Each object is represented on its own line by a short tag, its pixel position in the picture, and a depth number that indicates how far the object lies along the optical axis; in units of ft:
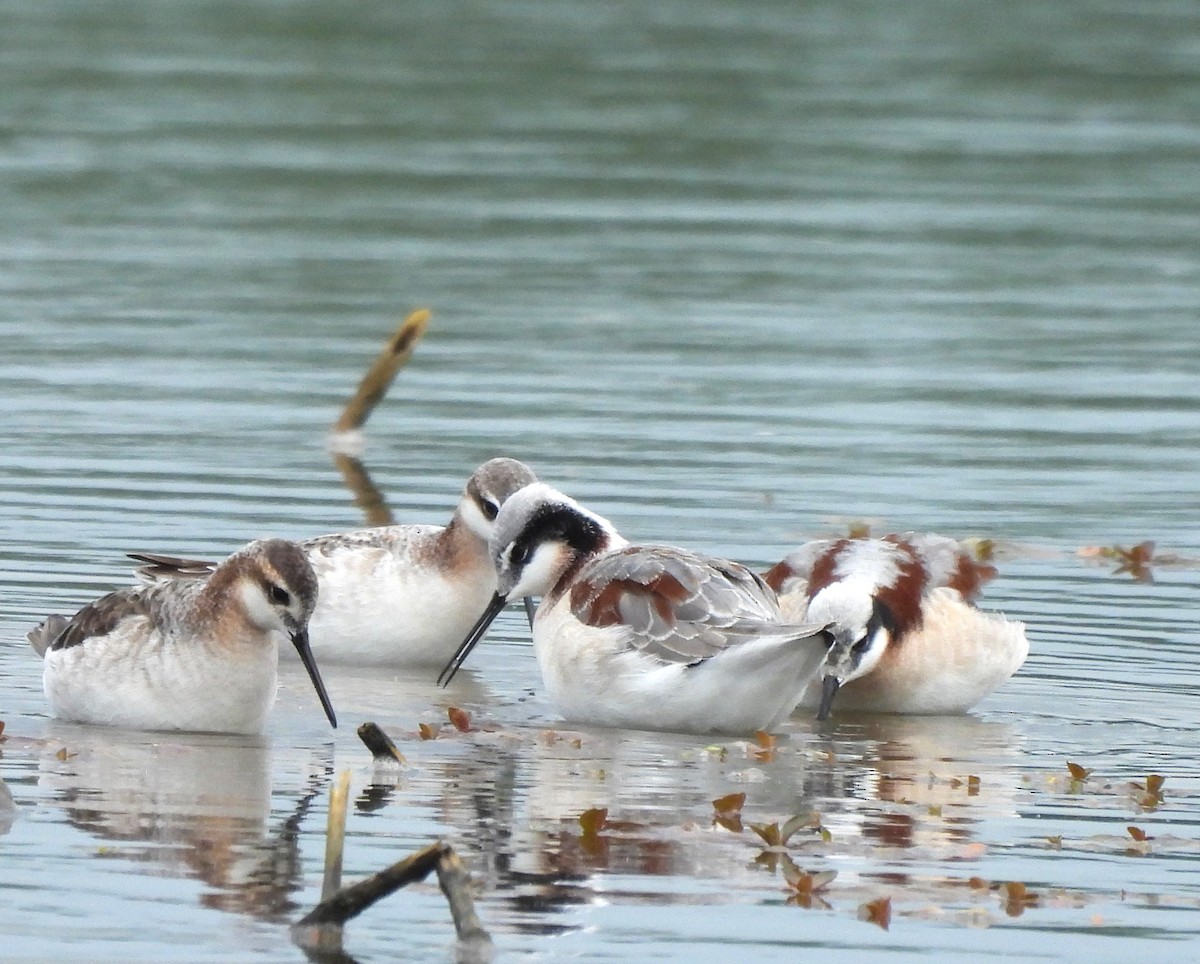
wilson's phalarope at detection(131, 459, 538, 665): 45.32
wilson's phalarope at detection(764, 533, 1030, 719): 41.16
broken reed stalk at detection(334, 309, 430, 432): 61.57
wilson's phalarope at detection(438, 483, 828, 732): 38.14
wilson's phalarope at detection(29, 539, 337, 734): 37.63
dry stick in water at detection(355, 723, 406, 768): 35.42
